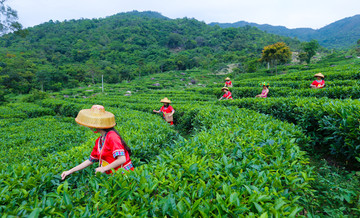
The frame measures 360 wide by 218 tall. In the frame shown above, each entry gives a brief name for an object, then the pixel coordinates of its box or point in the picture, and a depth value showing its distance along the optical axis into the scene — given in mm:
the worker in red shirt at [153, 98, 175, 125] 6402
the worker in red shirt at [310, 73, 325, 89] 7167
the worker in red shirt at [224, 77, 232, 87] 10672
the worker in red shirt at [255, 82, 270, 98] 7887
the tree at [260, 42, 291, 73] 29172
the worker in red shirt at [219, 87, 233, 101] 8338
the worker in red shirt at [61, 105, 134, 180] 2086
